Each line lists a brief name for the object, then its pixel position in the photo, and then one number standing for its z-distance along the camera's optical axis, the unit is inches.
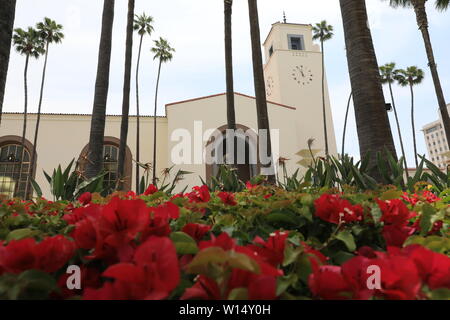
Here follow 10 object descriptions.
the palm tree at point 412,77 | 1190.3
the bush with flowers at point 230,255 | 24.7
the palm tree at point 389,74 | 1227.2
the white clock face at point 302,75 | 1085.1
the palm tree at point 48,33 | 929.0
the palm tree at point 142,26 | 1030.7
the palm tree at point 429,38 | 612.5
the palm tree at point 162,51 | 1109.1
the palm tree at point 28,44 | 936.9
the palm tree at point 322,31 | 1171.3
